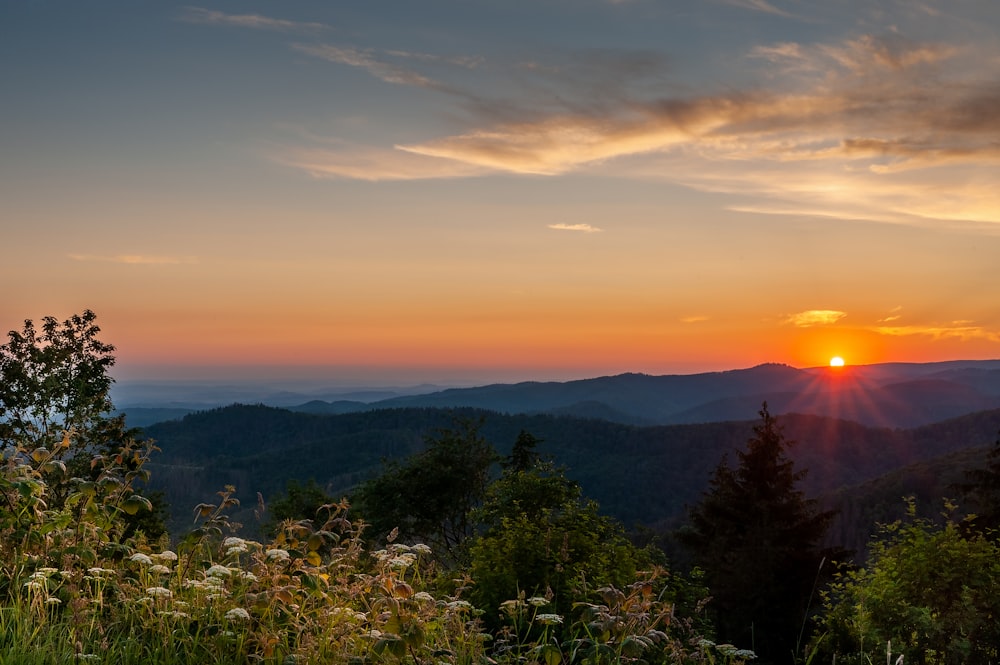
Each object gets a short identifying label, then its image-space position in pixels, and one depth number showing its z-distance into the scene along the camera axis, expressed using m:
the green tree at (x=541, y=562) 9.56
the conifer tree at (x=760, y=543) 31.12
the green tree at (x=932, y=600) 10.76
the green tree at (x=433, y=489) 40.41
